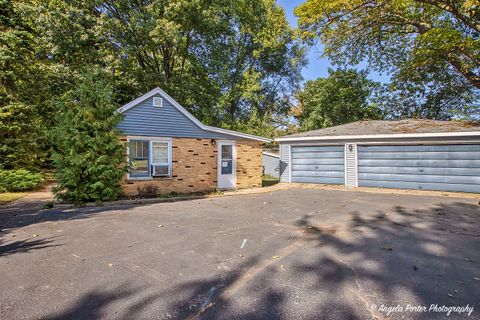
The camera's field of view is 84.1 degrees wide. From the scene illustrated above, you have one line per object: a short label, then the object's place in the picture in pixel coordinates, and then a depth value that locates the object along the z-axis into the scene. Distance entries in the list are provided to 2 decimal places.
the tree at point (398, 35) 11.73
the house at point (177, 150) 10.62
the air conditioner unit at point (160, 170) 11.01
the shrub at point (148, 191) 10.40
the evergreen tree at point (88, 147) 8.56
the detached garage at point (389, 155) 11.08
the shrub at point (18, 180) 12.03
